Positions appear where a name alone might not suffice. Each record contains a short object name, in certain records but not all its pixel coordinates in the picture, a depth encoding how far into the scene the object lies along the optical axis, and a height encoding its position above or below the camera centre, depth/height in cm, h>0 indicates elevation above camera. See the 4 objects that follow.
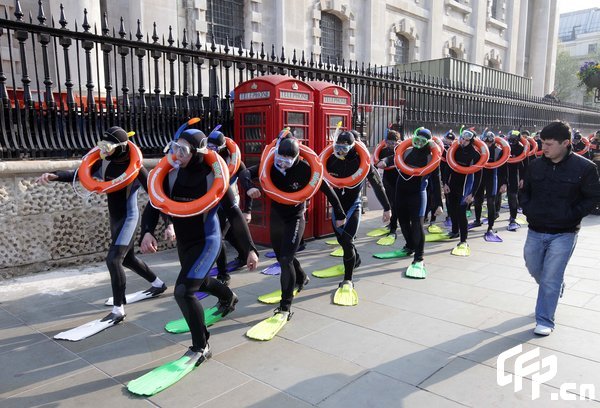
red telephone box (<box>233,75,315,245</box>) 745 +32
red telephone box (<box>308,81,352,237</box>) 830 +32
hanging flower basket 1856 +245
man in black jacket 422 -67
